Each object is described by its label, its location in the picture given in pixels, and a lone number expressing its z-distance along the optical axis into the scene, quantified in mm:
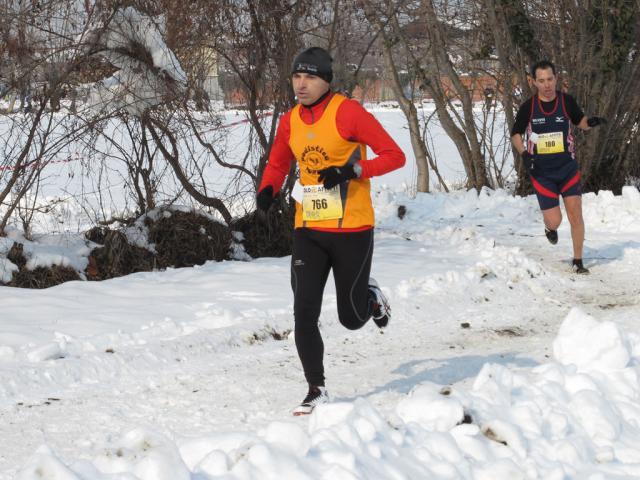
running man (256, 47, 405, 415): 10281
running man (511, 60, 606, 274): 18687
